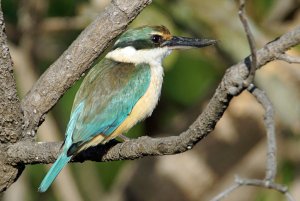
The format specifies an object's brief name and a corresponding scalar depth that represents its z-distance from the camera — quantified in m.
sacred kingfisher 7.53
